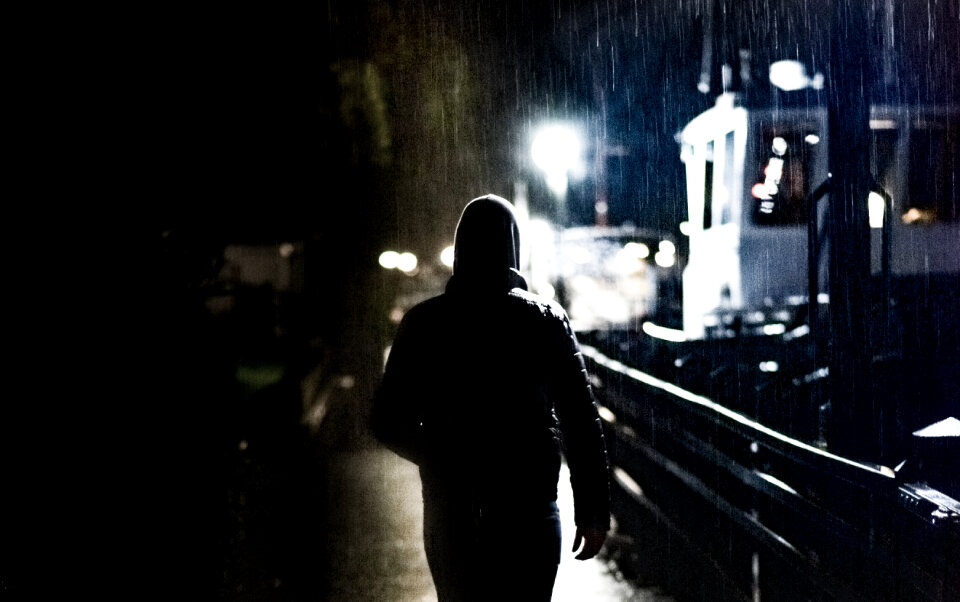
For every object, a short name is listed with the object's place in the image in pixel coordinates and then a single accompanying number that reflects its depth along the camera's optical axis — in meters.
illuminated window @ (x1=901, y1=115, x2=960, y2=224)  21.44
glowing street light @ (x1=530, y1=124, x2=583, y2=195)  19.30
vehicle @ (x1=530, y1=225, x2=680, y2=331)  31.28
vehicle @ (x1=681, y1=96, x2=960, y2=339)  20.64
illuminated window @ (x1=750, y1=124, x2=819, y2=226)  20.19
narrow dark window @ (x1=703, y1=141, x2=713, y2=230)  21.72
